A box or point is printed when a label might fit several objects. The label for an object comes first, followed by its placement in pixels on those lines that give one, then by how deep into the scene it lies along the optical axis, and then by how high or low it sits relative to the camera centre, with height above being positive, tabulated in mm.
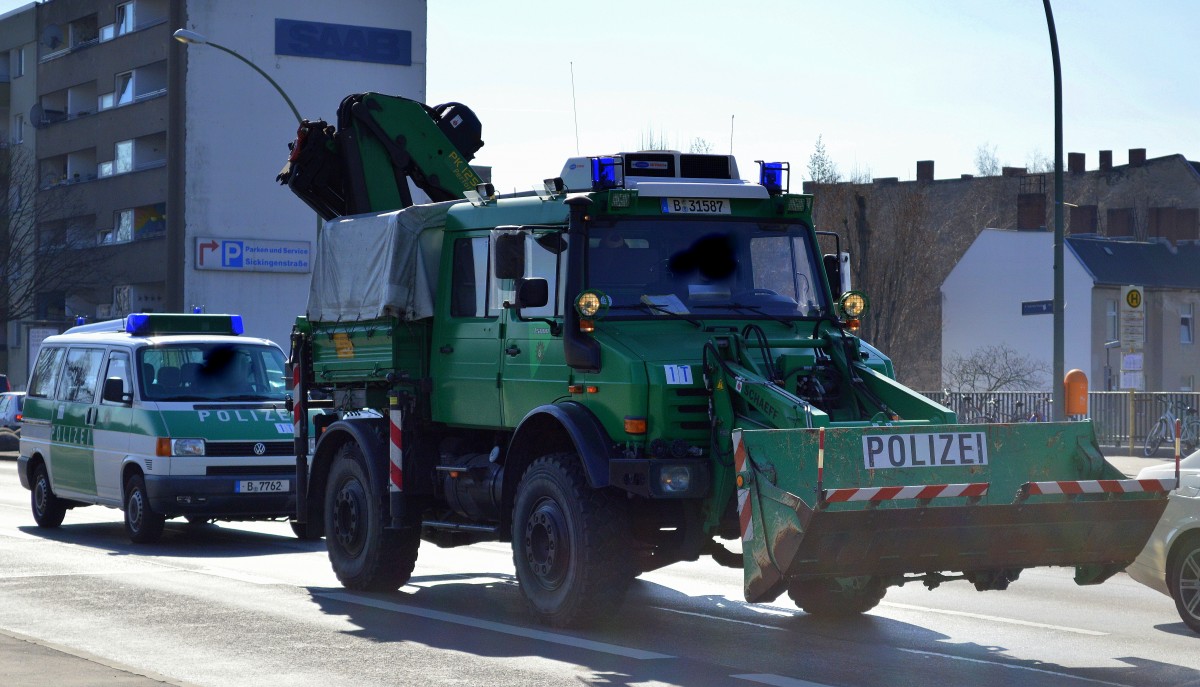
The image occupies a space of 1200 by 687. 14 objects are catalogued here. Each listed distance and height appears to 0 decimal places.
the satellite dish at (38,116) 66250 +10382
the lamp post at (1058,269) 21922 +1430
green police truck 8867 -300
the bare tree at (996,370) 64312 +164
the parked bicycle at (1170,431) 32062 -1120
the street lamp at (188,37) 30031 +6240
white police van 16438 -569
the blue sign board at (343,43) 58125 +12030
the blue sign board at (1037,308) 60331 +2592
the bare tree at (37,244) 58844 +4768
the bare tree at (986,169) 106375 +13540
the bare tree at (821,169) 74000 +9326
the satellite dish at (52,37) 66062 +13587
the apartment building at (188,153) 56500 +7946
